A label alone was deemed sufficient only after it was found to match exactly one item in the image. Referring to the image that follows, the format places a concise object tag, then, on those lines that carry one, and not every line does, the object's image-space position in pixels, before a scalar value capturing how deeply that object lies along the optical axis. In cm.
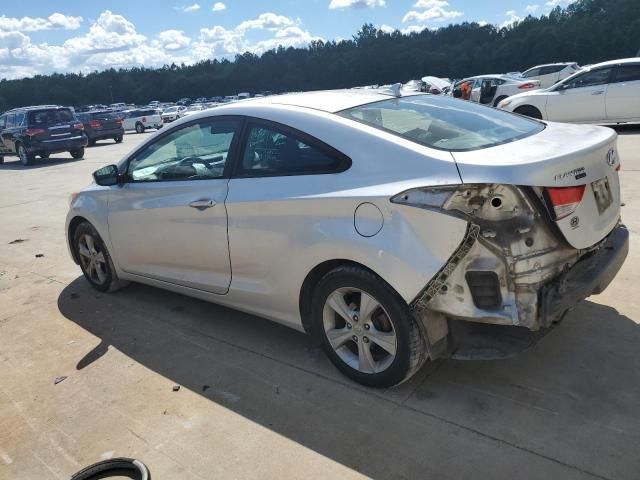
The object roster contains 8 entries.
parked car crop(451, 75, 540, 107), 1781
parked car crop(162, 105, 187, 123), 3763
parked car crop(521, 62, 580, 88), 2317
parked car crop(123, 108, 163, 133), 3400
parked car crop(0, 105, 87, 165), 1761
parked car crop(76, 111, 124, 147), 2366
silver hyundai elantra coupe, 261
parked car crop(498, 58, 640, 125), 1153
